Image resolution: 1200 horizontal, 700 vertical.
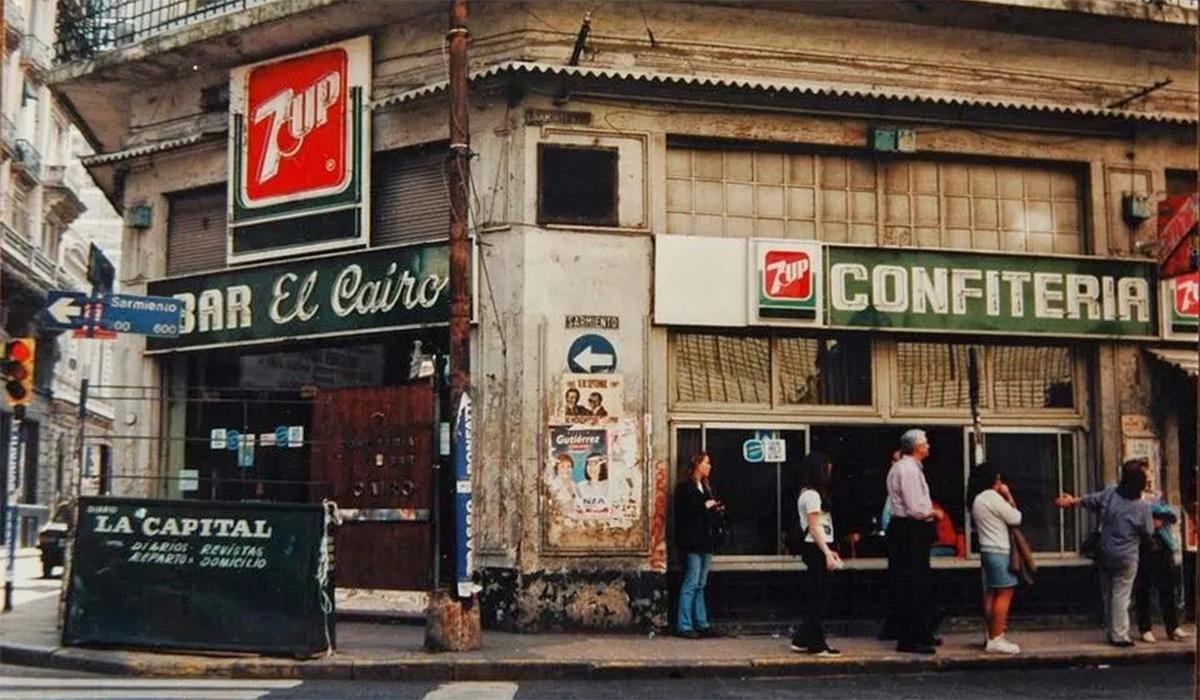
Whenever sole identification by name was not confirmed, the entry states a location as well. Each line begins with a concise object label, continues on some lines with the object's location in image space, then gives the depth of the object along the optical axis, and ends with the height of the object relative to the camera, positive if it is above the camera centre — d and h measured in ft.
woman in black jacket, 38.60 -2.02
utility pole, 34.53 +6.35
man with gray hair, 36.19 -1.86
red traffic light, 40.93 +4.23
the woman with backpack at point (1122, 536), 38.04 -1.78
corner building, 40.45 +7.32
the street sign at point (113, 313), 37.29 +5.15
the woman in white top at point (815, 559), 35.32 -2.38
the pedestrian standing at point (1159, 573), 39.45 -3.17
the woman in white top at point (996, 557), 36.58 -2.35
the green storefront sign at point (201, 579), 32.99 -2.90
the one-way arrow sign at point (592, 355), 40.37 +4.13
